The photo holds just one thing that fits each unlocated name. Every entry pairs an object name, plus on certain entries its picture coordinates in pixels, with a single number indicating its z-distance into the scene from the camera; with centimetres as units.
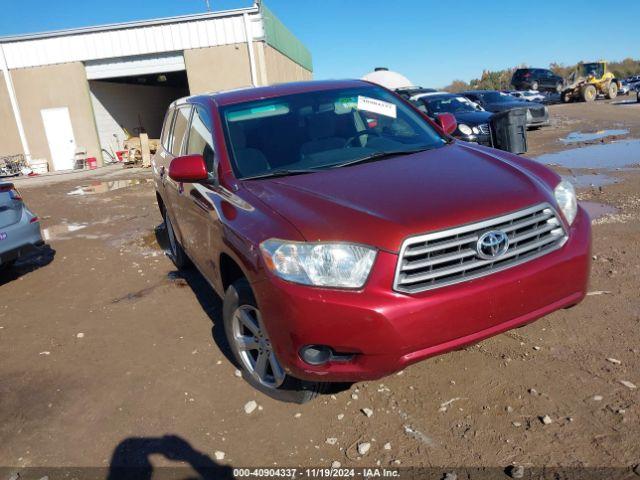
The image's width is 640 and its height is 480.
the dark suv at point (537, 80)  3556
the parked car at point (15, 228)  537
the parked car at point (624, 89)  3607
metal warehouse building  1811
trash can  807
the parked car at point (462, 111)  1220
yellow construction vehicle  3114
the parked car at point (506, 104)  1689
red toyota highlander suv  231
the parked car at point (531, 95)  2978
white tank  2748
